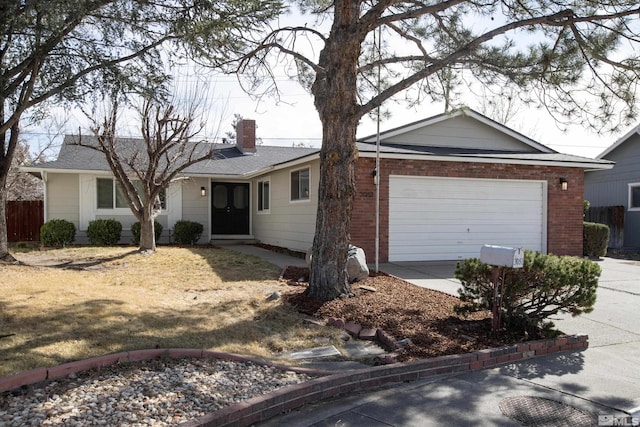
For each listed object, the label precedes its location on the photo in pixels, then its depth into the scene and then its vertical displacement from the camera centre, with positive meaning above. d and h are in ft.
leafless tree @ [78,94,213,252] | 40.29 +3.85
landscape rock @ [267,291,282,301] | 23.90 -4.69
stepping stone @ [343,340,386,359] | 17.03 -5.29
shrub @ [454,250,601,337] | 18.12 -3.26
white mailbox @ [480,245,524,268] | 17.20 -1.94
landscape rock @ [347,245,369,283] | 28.04 -3.84
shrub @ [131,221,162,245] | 52.11 -3.35
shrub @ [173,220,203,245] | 54.54 -3.59
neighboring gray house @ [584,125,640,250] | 59.52 +1.30
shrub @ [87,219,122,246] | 50.98 -3.41
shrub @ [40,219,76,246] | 50.26 -3.42
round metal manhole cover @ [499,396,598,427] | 11.93 -5.30
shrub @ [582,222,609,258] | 47.42 -3.66
